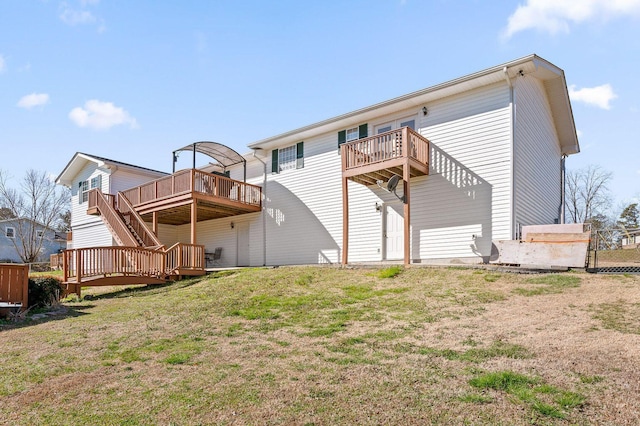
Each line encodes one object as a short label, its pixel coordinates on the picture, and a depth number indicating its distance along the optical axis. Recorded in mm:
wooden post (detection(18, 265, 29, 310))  9938
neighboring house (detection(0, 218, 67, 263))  38531
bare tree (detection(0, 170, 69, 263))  38688
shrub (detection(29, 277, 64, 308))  10305
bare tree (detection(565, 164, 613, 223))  39156
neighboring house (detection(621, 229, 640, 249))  15789
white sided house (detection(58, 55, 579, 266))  12773
